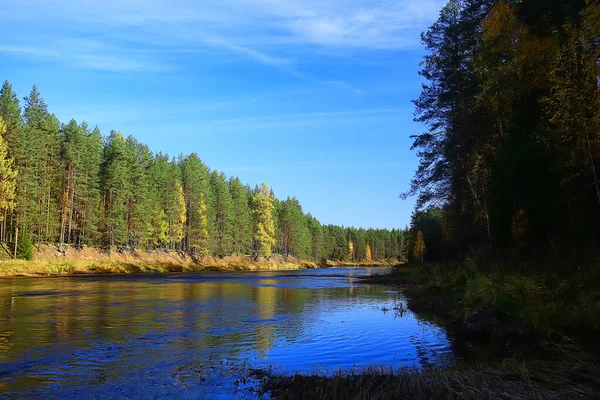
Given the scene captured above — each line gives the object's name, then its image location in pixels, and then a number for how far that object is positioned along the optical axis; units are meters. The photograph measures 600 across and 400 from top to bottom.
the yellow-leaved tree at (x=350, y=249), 197.12
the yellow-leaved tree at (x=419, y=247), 76.12
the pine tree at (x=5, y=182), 49.56
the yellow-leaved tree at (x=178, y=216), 92.75
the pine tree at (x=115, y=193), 75.38
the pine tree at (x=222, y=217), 108.81
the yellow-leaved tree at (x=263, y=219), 110.38
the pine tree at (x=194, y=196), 98.75
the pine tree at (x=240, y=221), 116.94
